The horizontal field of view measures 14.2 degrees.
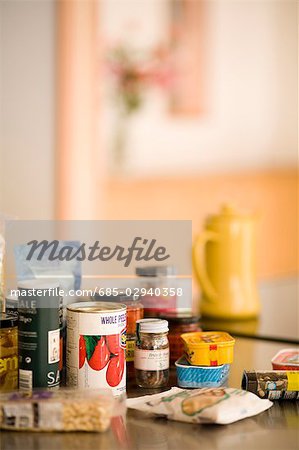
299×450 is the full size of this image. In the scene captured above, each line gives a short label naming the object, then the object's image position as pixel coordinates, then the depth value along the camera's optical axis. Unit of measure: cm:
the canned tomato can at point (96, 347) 147
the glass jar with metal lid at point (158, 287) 172
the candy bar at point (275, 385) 150
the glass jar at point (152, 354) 153
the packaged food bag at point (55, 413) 137
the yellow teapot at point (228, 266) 215
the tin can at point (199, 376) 154
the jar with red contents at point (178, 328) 166
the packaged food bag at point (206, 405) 141
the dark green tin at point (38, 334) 145
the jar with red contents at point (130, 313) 157
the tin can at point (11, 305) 155
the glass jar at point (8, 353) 149
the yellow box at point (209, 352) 154
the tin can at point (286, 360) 159
